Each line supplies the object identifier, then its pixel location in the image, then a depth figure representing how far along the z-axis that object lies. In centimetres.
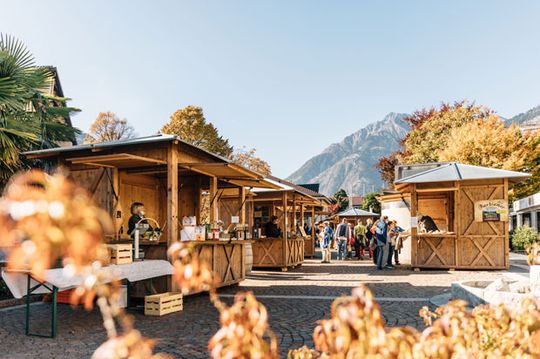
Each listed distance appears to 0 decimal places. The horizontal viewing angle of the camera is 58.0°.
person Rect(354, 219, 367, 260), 2275
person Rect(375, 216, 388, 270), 1666
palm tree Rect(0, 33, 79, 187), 1048
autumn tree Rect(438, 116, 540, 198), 2869
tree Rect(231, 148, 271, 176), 4272
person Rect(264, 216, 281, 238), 1720
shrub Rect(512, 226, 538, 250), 2798
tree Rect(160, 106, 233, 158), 3888
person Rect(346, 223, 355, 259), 2393
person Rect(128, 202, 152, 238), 998
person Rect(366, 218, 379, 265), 1992
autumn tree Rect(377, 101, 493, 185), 3522
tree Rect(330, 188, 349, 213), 7481
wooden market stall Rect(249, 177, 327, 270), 1711
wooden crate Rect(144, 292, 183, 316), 823
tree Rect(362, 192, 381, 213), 6341
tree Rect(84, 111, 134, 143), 4369
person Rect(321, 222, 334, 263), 2019
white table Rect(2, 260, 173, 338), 651
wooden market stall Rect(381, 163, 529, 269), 1531
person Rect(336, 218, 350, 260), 2159
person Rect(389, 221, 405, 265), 1786
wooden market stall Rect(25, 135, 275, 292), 952
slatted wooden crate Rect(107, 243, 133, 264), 780
